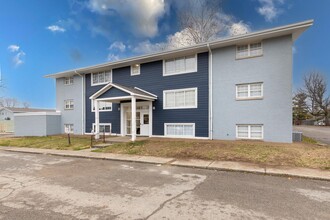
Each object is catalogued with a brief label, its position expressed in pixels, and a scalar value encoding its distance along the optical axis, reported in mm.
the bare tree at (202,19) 22219
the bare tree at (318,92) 42531
